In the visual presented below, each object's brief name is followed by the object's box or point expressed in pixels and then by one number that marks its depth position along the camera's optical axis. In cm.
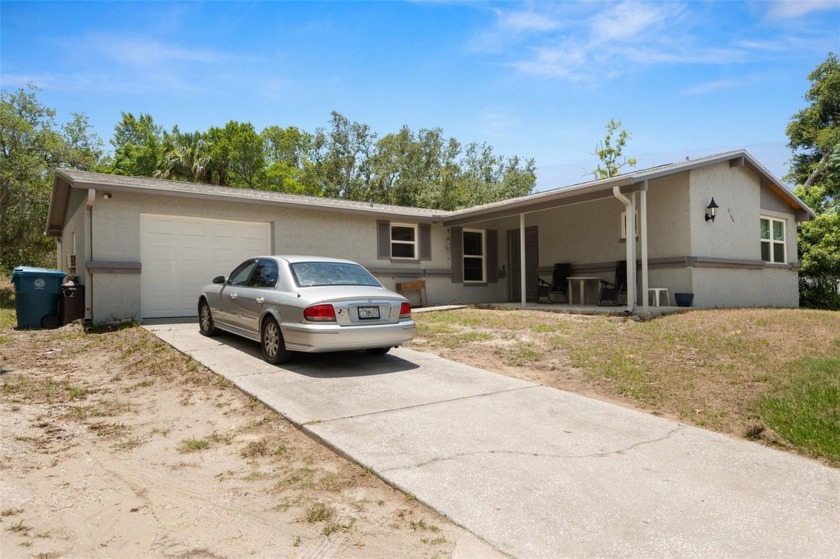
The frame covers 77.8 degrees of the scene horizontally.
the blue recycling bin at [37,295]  1114
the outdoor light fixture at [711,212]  1305
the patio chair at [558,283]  1552
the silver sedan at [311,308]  634
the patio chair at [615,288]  1365
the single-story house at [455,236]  1129
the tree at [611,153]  3553
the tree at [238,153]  3534
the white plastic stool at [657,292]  1267
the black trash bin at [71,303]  1152
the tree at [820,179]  1781
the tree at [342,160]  3897
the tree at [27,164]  2206
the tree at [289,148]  4088
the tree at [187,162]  3120
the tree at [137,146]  3562
